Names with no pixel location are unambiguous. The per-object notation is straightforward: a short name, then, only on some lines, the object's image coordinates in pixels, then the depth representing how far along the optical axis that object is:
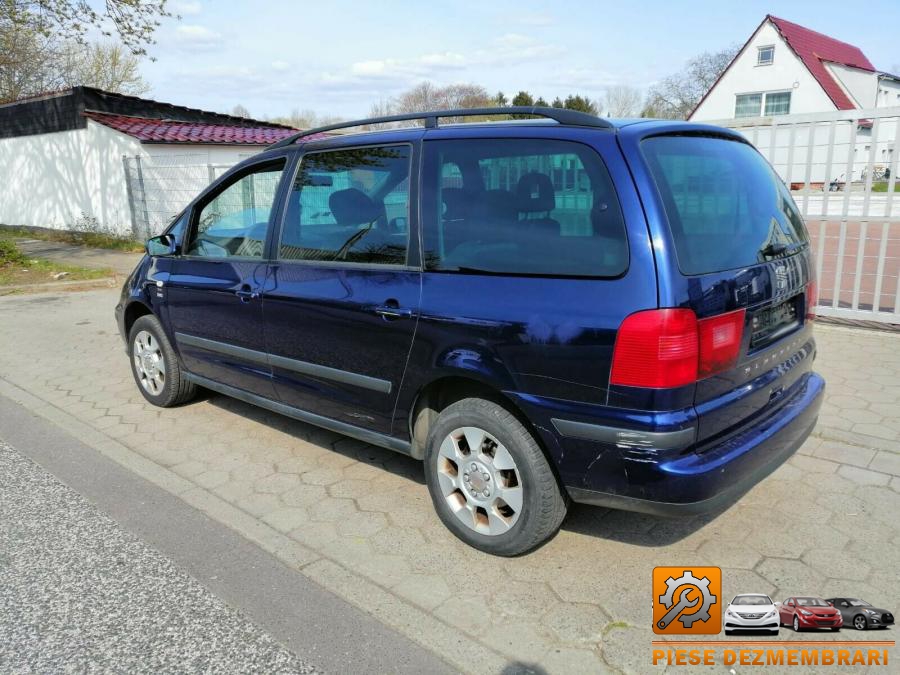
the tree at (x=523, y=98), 42.56
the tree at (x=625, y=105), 59.56
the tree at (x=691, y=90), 51.09
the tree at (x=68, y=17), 14.72
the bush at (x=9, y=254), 13.88
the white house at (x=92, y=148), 17.27
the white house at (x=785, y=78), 36.78
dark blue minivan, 2.62
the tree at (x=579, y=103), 44.46
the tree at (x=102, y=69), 38.72
